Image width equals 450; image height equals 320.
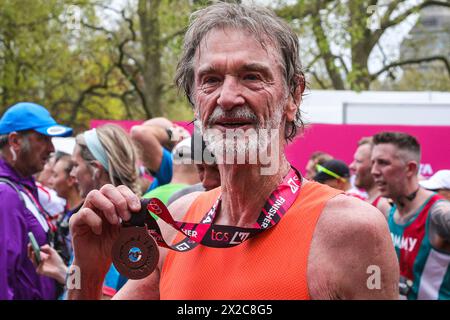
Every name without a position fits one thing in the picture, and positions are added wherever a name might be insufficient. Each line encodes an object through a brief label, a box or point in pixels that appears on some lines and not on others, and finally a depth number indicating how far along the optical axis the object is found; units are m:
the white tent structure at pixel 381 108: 10.98
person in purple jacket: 4.42
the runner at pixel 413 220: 5.02
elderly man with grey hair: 1.95
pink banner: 8.68
